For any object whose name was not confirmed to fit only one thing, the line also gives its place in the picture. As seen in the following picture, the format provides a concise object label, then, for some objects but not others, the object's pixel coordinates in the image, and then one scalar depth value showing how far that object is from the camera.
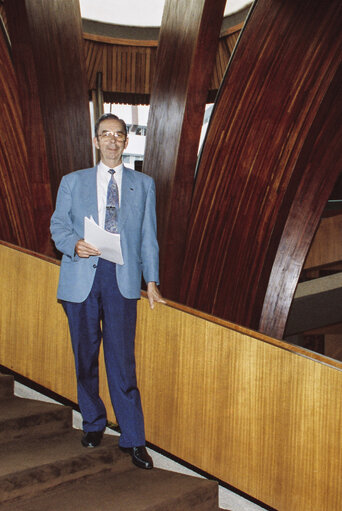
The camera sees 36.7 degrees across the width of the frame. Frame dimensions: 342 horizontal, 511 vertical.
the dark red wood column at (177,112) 4.94
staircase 2.30
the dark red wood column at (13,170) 5.46
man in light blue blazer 2.66
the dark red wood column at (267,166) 4.49
